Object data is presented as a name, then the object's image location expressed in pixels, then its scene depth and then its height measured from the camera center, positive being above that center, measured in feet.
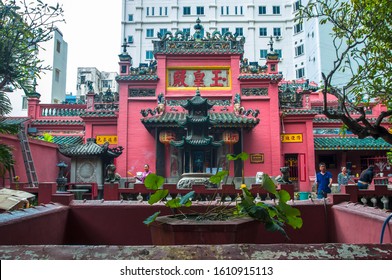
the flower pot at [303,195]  42.39 -3.24
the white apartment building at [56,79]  92.43 +28.59
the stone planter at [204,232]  7.95 -1.52
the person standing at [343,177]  34.99 -0.76
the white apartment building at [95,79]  134.51 +40.08
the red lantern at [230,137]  51.42 +5.36
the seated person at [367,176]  31.86 -0.55
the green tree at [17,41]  17.92 +8.13
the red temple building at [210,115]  52.95 +9.48
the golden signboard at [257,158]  54.70 +2.11
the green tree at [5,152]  13.78 +0.80
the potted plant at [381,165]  58.34 +1.01
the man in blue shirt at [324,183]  28.37 -1.10
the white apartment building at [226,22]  129.70 +60.31
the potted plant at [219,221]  7.99 -1.34
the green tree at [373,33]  25.12 +11.57
